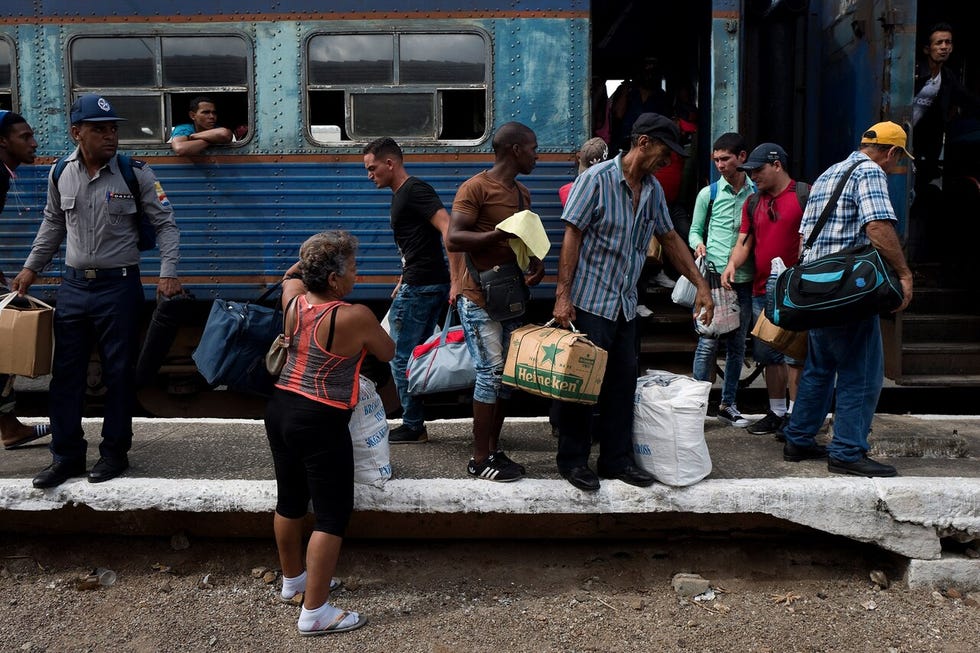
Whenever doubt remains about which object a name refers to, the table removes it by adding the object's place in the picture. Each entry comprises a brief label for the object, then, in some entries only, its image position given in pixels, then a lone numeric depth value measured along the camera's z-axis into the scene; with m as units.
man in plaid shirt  3.71
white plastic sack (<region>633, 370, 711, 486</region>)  3.60
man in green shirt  4.85
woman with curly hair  3.07
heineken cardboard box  3.35
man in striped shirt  3.52
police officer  3.82
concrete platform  3.54
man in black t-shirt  4.23
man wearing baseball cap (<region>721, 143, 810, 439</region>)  4.61
